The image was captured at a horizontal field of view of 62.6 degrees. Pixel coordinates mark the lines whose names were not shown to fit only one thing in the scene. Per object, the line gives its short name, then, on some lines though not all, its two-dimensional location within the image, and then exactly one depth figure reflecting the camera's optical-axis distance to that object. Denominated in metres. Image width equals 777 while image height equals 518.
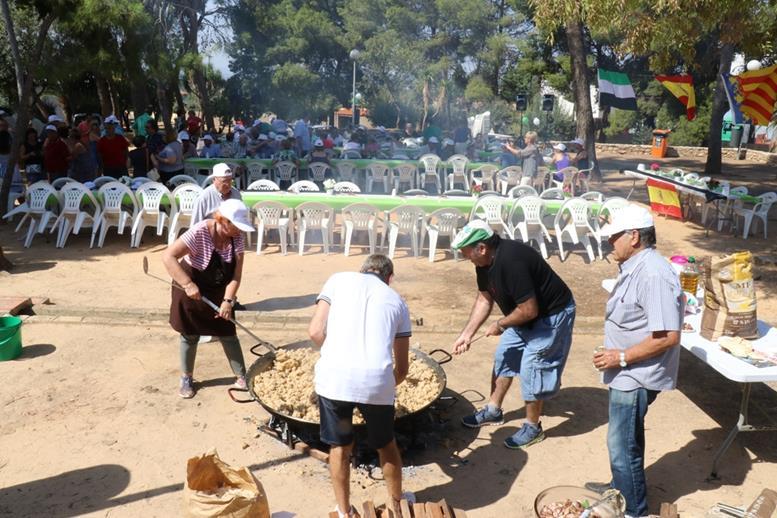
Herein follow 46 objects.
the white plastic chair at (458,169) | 14.22
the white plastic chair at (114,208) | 9.29
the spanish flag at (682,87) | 15.03
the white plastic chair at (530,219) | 9.28
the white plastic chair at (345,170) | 13.73
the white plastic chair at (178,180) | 10.47
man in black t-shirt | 3.84
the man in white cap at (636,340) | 3.09
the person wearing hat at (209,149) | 14.61
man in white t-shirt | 2.98
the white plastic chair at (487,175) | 14.00
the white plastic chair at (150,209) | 9.26
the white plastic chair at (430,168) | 14.00
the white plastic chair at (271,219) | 9.16
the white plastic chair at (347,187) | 10.36
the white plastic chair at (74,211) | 9.26
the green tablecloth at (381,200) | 9.33
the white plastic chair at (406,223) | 9.18
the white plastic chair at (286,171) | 13.44
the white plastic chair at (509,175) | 13.75
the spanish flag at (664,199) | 12.25
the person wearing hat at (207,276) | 4.48
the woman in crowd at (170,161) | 10.79
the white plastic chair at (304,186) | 10.32
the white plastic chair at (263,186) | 10.42
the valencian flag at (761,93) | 11.59
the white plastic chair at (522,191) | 10.16
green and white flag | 15.95
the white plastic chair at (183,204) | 9.26
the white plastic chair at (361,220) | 9.13
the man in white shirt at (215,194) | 6.27
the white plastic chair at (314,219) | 9.21
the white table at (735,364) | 3.66
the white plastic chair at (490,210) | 9.23
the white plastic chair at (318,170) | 13.35
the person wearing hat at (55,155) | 10.66
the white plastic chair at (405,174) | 13.73
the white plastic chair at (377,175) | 13.67
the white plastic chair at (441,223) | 9.16
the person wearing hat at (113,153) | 11.16
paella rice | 4.26
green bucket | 5.43
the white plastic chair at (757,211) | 10.99
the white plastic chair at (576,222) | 9.28
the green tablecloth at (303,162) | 12.72
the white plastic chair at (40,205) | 9.28
